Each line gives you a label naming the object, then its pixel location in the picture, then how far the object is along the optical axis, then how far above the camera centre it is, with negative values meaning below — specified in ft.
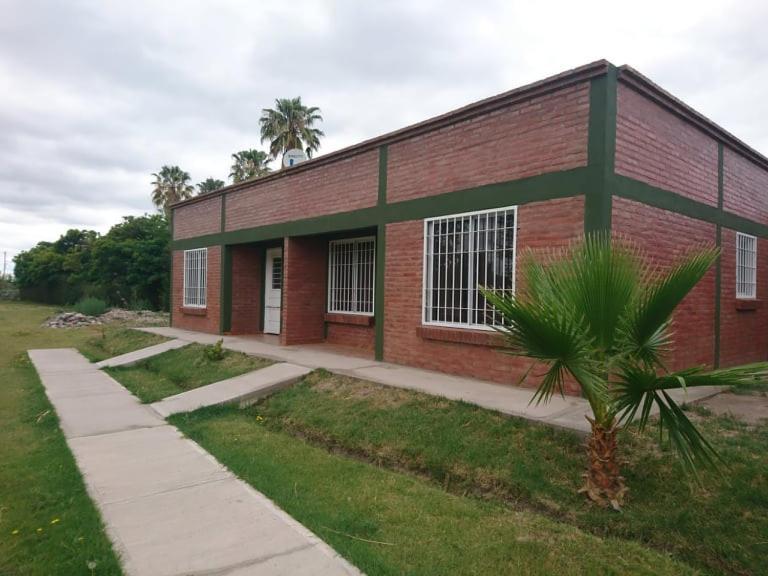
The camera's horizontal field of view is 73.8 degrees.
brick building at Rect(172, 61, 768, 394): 19.81 +3.83
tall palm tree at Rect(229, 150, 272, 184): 116.47 +28.23
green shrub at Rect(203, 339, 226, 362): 30.86 -4.07
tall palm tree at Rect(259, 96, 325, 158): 98.27 +31.28
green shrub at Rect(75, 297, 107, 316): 80.18 -3.75
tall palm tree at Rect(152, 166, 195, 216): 138.31 +27.34
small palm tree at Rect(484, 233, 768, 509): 10.21 -0.68
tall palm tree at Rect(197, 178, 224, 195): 129.59 +26.01
